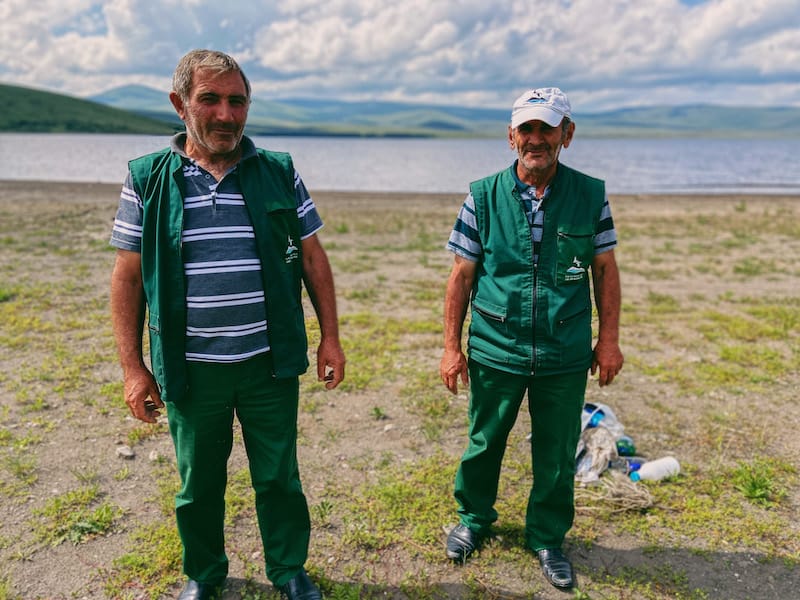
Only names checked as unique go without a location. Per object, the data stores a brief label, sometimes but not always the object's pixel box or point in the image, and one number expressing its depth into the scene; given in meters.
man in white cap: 3.64
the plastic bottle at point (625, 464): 5.29
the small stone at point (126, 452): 5.40
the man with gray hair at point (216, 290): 3.11
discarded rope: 4.78
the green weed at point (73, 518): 4.35
